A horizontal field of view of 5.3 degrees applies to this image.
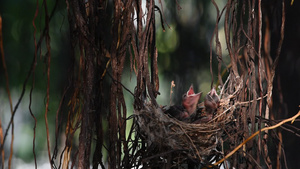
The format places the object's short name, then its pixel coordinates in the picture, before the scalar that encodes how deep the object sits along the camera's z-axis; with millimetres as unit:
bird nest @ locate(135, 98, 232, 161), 3810
